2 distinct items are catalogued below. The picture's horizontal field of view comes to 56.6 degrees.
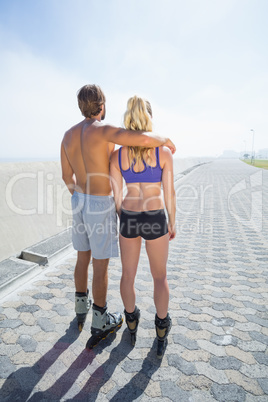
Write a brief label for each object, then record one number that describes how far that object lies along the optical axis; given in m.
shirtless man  2.24
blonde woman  2.12
